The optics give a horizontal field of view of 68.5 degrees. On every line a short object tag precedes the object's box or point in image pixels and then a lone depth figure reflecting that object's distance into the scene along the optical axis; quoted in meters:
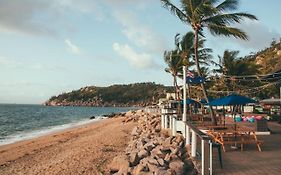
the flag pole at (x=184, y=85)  7.51
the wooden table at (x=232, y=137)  6.36
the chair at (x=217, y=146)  5.00
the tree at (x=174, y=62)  19.23
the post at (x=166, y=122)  10.50
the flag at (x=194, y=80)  8.24
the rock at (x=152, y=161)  5.39
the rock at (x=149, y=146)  6.98
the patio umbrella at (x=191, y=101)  13.95
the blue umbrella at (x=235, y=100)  7.03
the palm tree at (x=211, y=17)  10.01
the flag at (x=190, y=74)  8.21
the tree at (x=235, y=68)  23.48
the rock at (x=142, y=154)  6.38
